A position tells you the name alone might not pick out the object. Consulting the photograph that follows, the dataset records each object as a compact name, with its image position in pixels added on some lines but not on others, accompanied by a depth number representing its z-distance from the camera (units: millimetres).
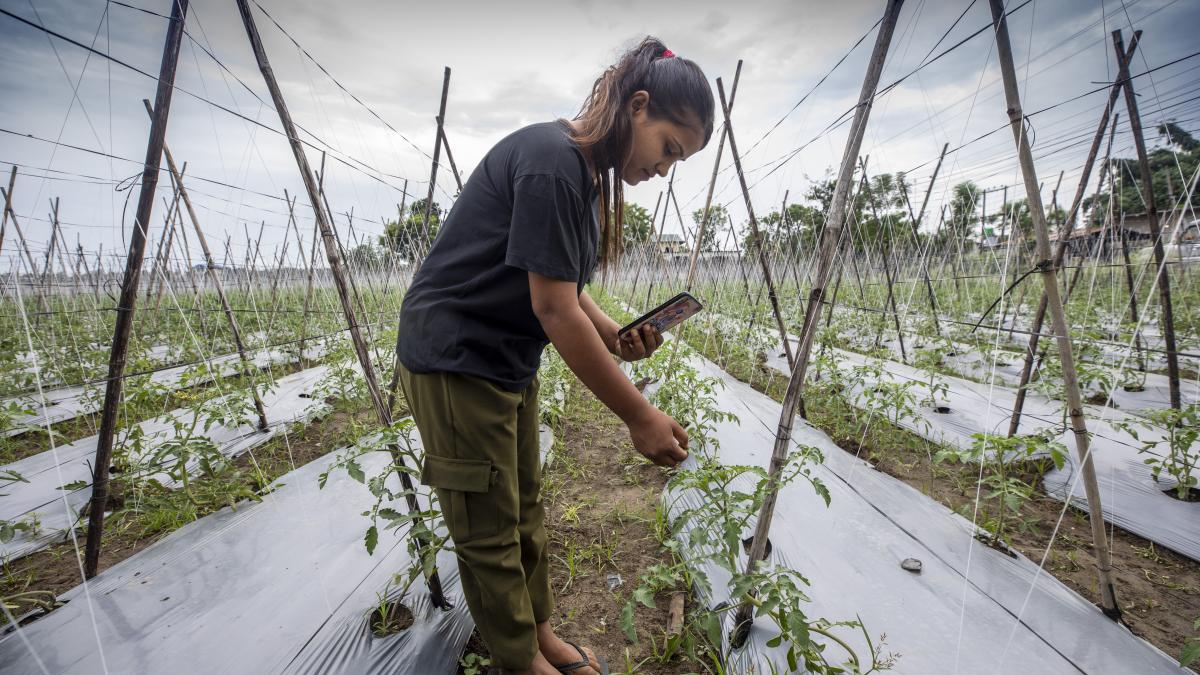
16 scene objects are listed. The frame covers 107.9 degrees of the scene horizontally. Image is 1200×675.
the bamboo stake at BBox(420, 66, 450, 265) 3760
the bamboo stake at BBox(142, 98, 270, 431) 3006
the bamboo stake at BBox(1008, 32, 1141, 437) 2369
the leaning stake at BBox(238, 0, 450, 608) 1487
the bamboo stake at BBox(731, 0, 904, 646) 1256
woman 868
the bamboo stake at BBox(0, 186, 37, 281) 4552
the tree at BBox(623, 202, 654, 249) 33031
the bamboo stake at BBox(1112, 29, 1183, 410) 2693
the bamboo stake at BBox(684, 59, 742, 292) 3670
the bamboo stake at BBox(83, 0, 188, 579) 1573
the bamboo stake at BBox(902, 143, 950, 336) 5190
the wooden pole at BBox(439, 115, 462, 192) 3979
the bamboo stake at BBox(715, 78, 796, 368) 3348
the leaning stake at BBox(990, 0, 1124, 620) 1332
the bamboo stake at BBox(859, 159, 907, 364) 4870
